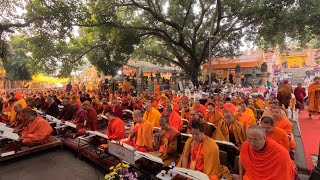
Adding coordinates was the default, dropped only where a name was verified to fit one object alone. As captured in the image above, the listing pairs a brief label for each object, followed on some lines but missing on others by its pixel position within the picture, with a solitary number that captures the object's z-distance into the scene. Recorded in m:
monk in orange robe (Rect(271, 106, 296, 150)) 5.61
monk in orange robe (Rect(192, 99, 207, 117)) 8.42
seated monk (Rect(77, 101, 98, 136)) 8.25
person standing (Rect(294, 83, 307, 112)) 11.71
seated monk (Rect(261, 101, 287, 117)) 6.07
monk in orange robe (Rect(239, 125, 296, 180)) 3.25
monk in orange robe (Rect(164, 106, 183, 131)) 7.14
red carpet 6.47
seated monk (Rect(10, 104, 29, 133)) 8.16
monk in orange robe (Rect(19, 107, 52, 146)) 6.89
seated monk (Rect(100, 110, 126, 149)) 6.35
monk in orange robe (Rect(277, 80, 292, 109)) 10.73
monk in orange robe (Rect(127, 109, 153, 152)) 5.59
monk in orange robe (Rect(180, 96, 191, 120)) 8.58
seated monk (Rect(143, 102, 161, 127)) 7.80
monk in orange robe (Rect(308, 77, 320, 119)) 9.92
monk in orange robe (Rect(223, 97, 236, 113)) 8.64
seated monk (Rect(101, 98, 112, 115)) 10.72
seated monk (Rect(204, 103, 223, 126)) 7.08
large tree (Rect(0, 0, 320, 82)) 11.87
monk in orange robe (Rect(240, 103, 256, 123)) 7.21
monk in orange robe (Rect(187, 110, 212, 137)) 5.54
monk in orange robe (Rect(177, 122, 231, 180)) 3.95
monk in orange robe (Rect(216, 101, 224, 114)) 8.45
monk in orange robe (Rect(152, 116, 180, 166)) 4.92
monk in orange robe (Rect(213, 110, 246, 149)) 5.57
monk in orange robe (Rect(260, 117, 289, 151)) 4.48
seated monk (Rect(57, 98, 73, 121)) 9.70
